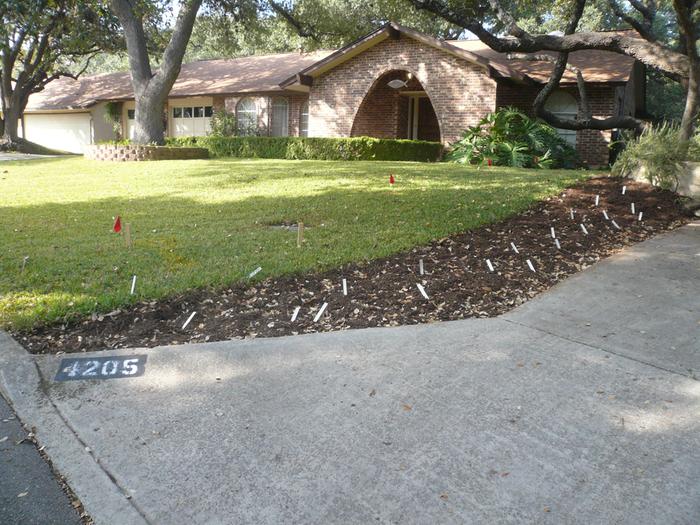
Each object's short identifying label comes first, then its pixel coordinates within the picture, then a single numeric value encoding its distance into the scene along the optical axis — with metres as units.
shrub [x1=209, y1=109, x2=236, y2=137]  24.73
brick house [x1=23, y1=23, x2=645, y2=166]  18.03
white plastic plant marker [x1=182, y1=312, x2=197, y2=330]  4.99
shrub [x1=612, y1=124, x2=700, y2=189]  9.99
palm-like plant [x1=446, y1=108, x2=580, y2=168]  15.42
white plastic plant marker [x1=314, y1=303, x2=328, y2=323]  5.14
